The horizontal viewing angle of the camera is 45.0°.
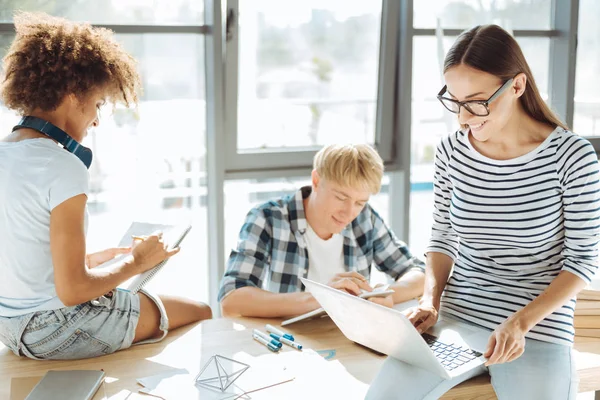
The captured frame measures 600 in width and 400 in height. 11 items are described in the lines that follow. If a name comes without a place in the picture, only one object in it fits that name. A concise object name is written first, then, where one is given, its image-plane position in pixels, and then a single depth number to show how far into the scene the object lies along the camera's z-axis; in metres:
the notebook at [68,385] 1.46
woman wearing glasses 1.55
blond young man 2.10
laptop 1.47
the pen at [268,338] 1.76
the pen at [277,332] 1.80
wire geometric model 1.55
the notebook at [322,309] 1.84
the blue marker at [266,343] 1.74
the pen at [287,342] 1.76
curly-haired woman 1.61
